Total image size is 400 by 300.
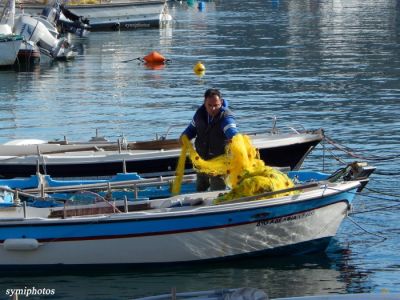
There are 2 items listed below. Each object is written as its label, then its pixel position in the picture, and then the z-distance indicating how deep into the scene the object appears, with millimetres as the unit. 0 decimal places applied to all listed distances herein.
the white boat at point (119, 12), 55156
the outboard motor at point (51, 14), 47844
